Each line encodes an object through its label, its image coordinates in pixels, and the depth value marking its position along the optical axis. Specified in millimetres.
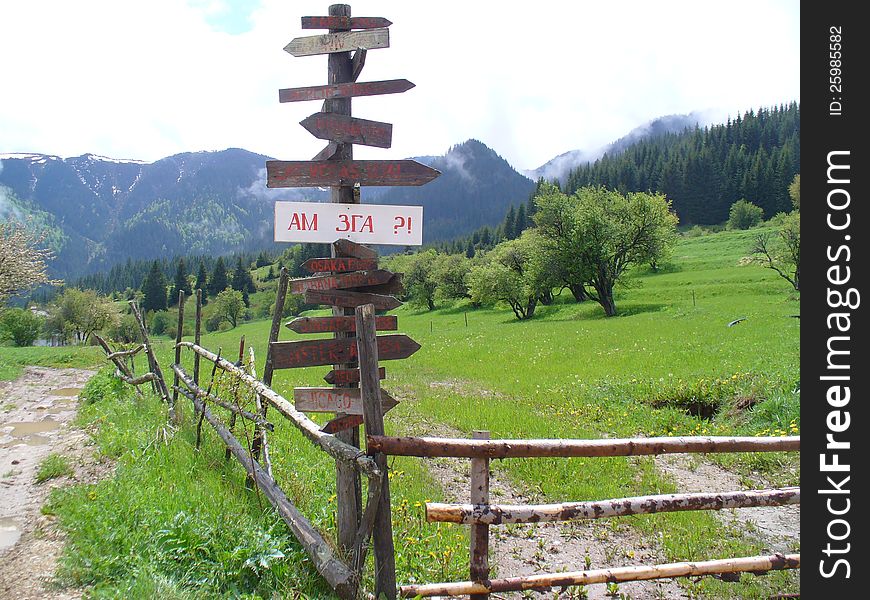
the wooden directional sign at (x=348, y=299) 4430
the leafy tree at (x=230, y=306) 93688
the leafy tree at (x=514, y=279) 44438
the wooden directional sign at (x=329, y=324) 4535
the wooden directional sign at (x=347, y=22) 4621
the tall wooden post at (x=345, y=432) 4293
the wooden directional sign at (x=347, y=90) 4617
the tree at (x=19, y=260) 25797
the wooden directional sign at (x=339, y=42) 4551
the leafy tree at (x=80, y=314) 59688
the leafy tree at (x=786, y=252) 38438
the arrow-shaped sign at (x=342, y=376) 4602
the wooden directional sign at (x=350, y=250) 4559
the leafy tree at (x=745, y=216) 90250
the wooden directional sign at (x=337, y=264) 4547
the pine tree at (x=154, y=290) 101938
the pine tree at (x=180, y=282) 107075
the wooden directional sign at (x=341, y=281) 4480
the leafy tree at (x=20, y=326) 47031
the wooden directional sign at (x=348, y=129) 4523
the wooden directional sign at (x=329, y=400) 4465
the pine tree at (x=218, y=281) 117000
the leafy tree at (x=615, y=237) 37844
